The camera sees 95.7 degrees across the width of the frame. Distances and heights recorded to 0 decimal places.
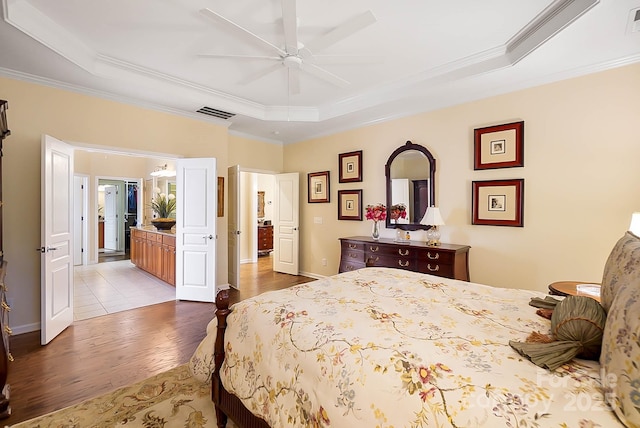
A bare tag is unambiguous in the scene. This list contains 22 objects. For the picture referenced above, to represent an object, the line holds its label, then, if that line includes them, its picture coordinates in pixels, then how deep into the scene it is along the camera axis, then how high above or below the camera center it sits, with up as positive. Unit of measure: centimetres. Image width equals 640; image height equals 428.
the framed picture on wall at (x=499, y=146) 314 +74
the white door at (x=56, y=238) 277 -28
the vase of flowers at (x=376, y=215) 405 -5
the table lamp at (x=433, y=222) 350 -13
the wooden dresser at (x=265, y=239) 790 -77
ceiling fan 204 +138
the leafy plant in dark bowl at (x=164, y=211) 537 +0
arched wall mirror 387 +39
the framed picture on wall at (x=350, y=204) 465 +12
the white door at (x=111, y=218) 838 -22
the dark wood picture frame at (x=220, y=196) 463 +24
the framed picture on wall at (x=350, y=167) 464 +73
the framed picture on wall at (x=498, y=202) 314 +11
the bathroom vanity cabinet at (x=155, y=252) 482 -78
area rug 177 -130
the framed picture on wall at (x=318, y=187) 513 +44
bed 79 -51
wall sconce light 652 +88
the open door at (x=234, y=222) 469 -18
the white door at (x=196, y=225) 410 -20
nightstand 206 -61
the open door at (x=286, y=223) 556 -23
